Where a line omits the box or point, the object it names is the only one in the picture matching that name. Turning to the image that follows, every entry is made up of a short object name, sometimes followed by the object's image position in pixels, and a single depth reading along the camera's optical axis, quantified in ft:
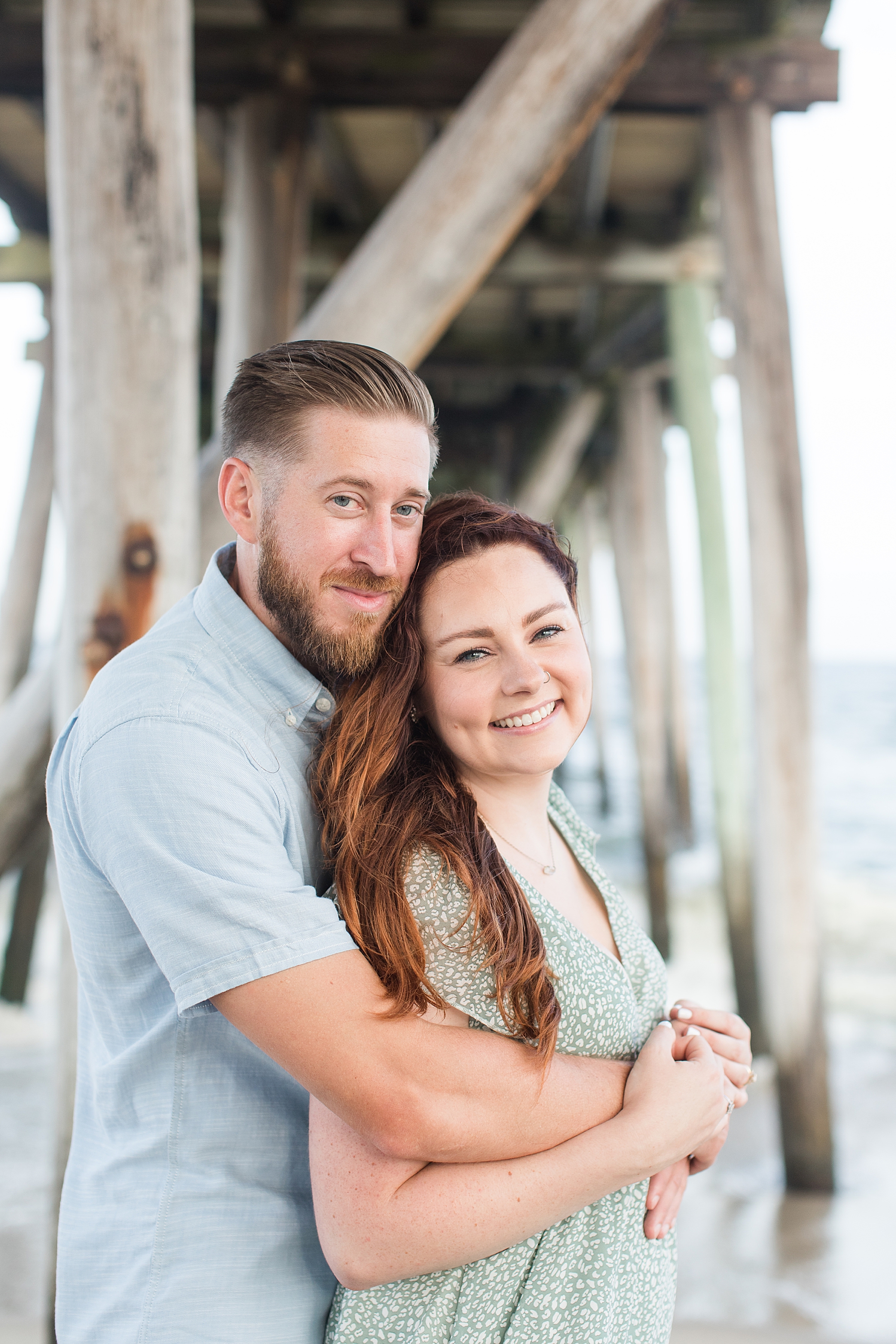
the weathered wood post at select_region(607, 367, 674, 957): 26.21
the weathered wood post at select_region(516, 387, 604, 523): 26.30
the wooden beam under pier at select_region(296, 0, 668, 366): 7.73
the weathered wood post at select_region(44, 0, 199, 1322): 6.75
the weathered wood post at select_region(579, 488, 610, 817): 46.37
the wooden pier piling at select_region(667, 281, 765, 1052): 18.16
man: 3.67
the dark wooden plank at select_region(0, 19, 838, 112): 12.17
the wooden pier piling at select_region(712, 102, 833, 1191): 12.25
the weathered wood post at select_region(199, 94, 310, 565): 11.30
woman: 3.91
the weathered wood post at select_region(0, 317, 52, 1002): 18.90
